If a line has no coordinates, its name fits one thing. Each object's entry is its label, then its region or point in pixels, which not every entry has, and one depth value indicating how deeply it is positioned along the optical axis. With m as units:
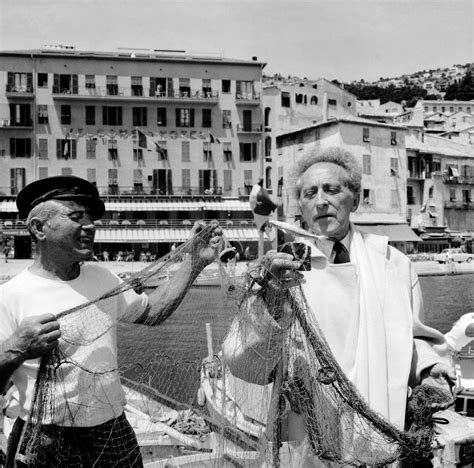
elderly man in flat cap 3.07
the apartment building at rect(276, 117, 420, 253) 54.56
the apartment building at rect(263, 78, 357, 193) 58.91
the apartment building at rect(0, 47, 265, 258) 50.81
